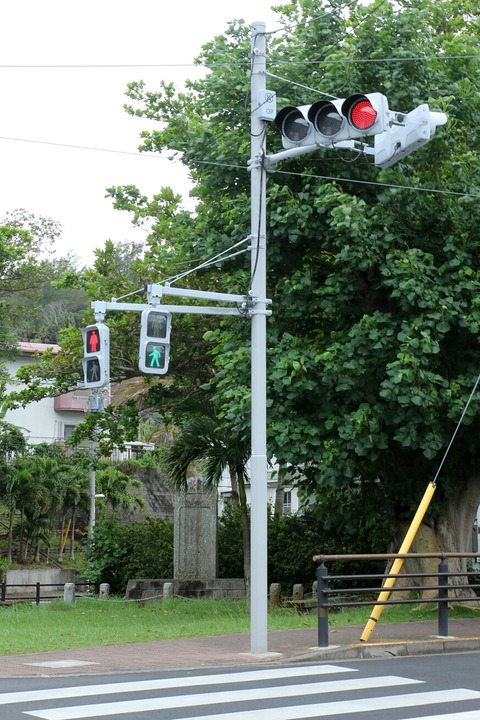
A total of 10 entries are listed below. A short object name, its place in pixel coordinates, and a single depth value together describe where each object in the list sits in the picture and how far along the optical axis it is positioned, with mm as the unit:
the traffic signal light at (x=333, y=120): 11273
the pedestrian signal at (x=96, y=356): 12289
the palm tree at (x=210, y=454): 22641
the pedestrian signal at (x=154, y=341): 12586
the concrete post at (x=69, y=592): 26100
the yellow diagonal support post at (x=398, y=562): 13211
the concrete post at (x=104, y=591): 28109
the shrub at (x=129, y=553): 29219
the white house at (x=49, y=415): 51594
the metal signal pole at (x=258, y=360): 12781
